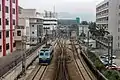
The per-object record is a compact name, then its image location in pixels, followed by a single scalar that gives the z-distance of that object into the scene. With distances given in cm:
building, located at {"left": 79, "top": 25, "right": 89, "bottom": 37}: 7500
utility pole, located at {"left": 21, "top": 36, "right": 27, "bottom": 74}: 2183
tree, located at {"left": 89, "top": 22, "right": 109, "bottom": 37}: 5164
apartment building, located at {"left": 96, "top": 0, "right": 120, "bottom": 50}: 4100
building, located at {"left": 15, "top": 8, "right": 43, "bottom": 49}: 3802
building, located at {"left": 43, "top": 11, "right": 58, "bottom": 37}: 9811
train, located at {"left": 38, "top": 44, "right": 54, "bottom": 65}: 2777
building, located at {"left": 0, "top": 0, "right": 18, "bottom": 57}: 3047
